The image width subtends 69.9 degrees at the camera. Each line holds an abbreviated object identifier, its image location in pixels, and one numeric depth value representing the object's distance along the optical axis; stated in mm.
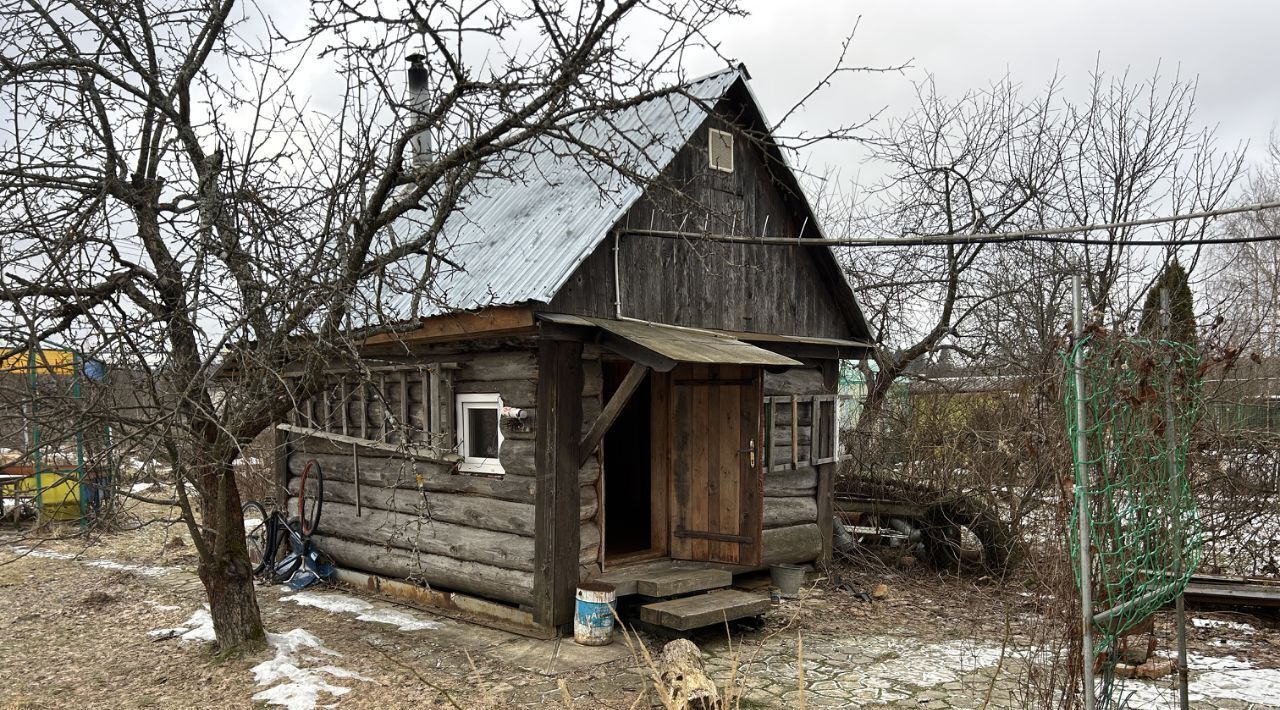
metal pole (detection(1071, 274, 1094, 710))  3973
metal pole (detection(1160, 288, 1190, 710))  4422
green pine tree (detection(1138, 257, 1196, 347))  11391
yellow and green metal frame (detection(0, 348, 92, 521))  14031
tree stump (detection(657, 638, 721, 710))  5804
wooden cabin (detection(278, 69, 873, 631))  7543
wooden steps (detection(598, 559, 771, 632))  7363
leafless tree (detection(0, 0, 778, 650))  5641
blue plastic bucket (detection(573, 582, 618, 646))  7324
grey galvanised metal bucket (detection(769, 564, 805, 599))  9383
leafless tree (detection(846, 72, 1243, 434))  12625
